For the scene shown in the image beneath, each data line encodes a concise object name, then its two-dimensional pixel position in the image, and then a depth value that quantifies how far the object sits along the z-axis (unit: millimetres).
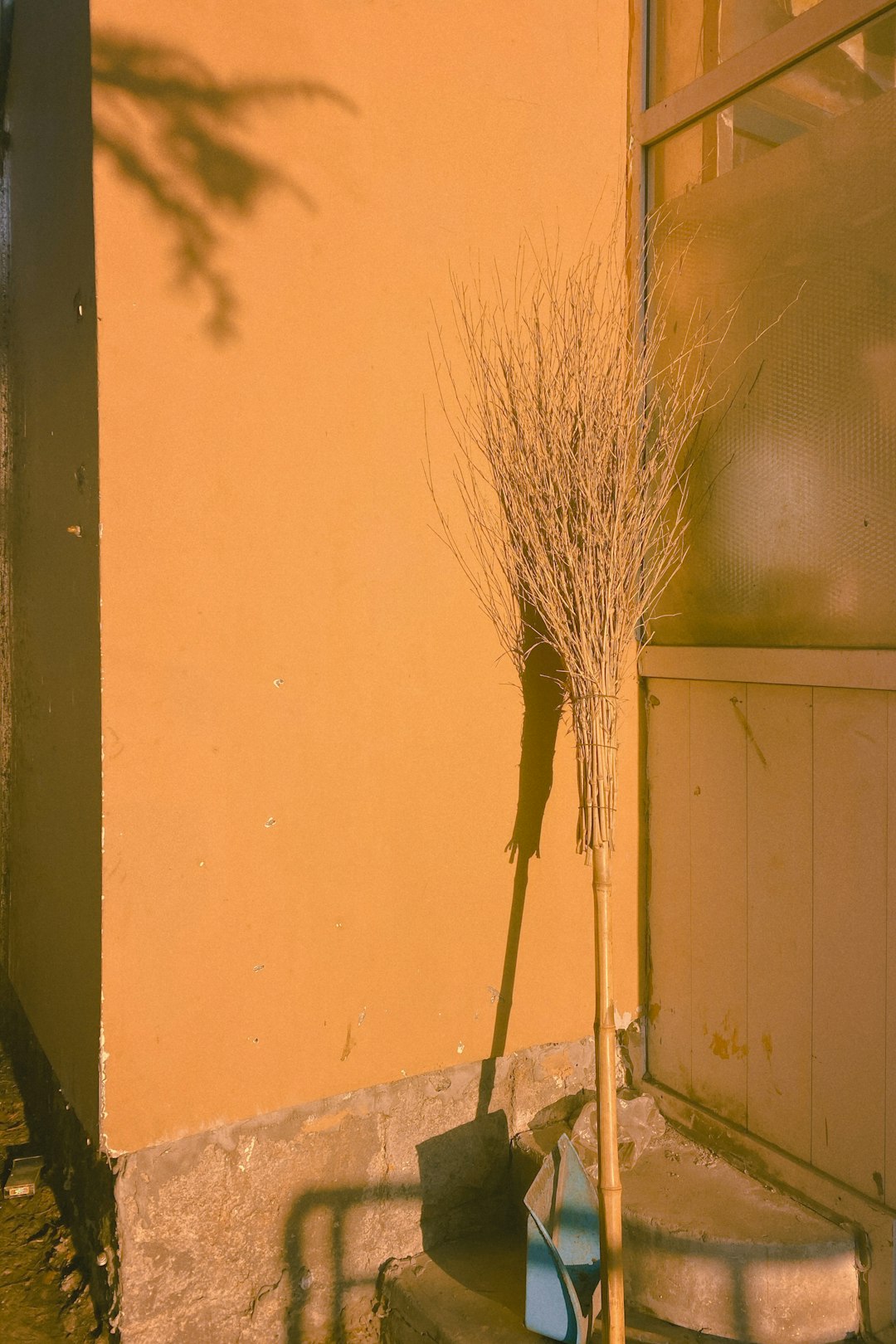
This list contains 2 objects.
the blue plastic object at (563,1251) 2289
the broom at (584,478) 2500
